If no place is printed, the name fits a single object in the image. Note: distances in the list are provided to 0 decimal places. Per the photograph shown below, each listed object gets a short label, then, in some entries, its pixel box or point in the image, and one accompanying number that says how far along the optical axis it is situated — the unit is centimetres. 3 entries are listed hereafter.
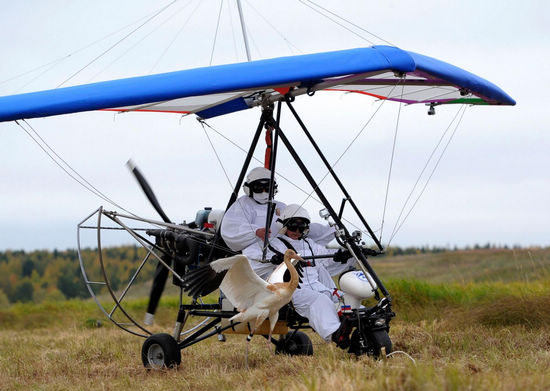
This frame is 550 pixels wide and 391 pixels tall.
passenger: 1418
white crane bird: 1404
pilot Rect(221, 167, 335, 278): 1555
